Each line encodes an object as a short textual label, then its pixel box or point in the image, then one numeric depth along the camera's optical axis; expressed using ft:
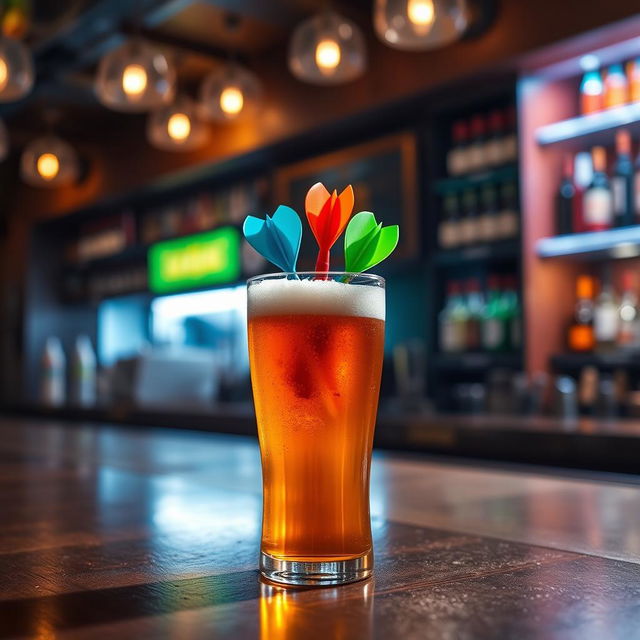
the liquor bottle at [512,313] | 11.25
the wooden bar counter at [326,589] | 1.43
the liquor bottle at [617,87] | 10.39
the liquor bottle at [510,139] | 11.34
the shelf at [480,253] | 11.24
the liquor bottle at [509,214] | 11.25
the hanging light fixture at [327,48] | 8.70
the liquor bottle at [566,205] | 10.98
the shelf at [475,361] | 11.27
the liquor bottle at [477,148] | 11.78
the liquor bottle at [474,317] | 11.83
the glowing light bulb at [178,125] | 11.96
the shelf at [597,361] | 10.19
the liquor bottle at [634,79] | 10.16
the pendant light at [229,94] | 10.78
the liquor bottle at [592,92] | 10.73
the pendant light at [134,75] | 9.16
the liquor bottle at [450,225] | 12.12
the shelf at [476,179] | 11.35
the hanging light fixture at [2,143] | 12.24
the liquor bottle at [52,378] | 17.45
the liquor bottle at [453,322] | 12.07
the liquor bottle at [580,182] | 10.81
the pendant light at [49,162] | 12.79
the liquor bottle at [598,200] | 10.37
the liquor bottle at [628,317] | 10.39
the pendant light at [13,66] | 9.02
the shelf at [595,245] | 10.14
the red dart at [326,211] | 1.94
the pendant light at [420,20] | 7.46
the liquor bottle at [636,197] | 10.10
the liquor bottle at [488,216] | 11.56
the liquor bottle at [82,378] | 16.87
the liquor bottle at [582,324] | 11.10
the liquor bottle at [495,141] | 11.52
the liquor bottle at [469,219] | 11.88
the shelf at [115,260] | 20.07
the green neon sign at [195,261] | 16.92
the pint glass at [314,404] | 1.90
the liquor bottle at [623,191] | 10.21
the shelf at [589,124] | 10.13
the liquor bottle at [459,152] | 12.10
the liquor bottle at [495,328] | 11.48
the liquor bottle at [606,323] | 10.46
